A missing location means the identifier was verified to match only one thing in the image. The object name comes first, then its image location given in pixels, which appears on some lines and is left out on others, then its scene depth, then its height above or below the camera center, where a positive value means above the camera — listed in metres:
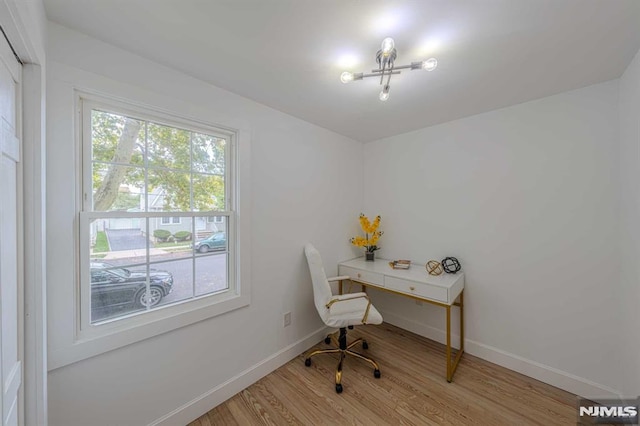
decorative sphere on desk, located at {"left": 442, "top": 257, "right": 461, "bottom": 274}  2.32 -0.54
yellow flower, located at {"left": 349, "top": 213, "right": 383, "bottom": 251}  2.82 -0.30
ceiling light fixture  1.21 +0.86
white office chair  1.97 -0.87
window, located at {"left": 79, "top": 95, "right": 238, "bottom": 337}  1.32 -0.03
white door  0.74 -0.13
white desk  1.95 -0.67
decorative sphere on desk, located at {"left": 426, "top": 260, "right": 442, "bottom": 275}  2.27 -0.56
